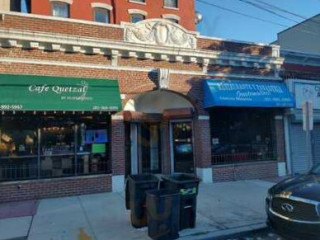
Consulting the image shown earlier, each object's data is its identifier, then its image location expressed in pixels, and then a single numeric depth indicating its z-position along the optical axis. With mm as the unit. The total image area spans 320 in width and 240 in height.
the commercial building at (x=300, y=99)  10724
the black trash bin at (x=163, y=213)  4572
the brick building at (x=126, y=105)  7638
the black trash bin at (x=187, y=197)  5007
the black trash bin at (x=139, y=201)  5121
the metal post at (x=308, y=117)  6353
